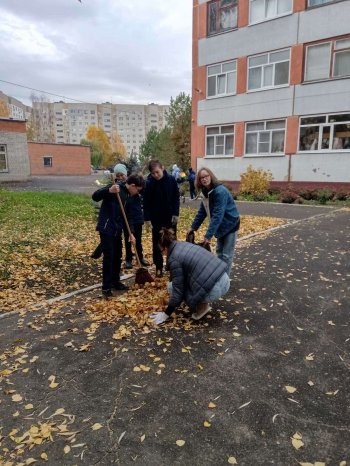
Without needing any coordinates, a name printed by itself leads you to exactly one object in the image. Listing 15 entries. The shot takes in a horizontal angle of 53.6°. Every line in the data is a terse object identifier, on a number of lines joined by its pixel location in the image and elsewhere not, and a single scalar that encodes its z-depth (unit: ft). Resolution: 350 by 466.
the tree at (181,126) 119.55
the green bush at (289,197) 51.44
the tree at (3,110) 207.92
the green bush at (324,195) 50.06
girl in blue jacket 15.37
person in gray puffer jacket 13.00
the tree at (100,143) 250.21
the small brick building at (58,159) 146.82
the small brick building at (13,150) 93.86
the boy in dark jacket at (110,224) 15.62
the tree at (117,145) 309.28
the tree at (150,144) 158.65
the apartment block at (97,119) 401.02
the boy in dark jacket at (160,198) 18.07
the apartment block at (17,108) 325.83
